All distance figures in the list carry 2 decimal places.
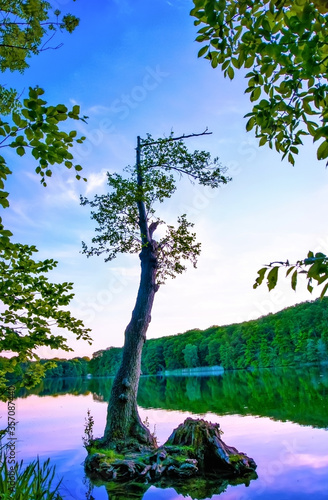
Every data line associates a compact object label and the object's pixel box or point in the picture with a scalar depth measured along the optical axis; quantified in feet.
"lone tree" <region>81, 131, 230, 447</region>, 42.88
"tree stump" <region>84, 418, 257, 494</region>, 31.45
